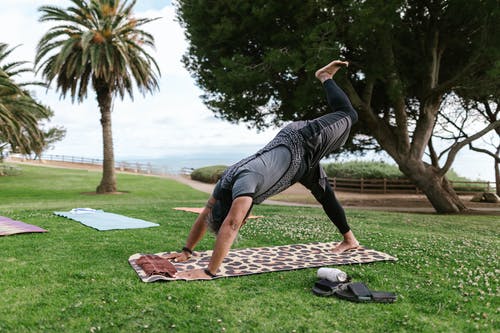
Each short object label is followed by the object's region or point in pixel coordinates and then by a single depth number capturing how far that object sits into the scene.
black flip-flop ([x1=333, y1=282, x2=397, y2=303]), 3.64
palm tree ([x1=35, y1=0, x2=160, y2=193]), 20.59
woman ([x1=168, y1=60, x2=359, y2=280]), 3.89
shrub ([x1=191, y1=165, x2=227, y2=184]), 31.34
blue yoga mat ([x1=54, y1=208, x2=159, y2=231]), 7.67
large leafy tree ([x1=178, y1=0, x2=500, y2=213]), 12.60
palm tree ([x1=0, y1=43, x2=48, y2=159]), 20.28
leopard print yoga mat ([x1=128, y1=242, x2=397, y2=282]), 4.49
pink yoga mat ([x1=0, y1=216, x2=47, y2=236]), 6.78
